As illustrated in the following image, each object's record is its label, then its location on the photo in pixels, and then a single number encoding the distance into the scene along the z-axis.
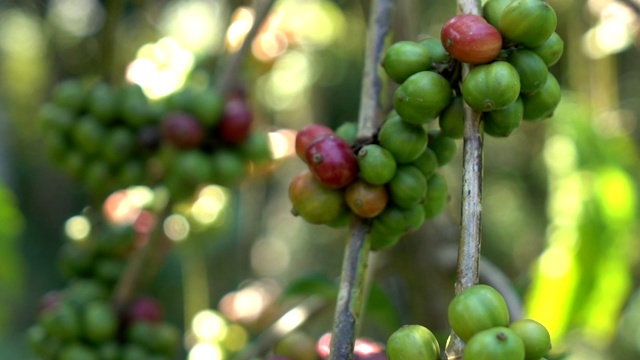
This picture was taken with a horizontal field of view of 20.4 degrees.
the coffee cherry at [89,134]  0.62
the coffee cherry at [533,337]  0.40
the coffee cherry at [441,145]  0.47
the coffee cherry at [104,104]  0.63
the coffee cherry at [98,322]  0.60
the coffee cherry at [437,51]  0.45
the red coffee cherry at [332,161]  0.45
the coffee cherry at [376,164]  0.45
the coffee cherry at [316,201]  0.46
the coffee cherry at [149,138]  0.62
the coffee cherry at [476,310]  0.39
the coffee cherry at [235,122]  0.61
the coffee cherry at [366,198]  0.45
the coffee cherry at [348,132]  0.47
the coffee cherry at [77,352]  0.59
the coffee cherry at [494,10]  0.44
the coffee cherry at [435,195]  0.47
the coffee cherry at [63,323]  0.60
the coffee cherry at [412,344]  0.40
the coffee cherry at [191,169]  0.59
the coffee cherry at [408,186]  0.45
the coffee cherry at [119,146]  0.62
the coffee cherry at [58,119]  0.64
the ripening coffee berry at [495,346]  0.39
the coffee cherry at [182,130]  0.59
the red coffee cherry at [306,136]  0.46
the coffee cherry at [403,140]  0.45
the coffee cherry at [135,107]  0.62
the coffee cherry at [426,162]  0.46
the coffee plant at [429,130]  0.42
